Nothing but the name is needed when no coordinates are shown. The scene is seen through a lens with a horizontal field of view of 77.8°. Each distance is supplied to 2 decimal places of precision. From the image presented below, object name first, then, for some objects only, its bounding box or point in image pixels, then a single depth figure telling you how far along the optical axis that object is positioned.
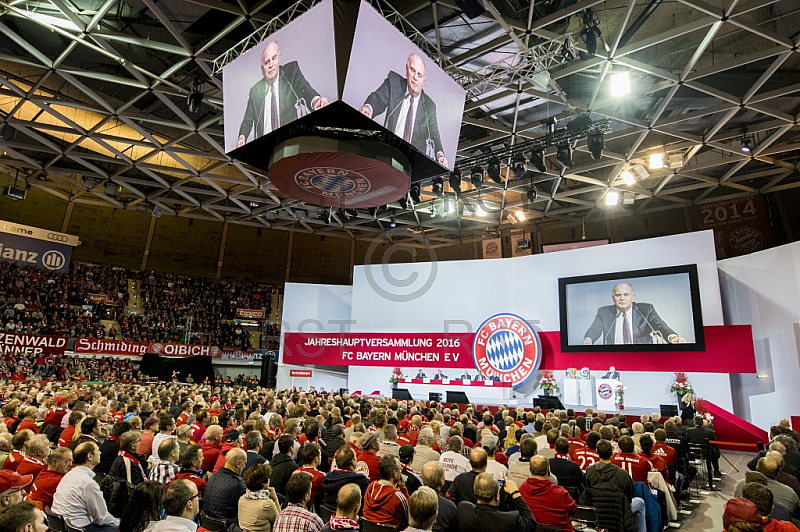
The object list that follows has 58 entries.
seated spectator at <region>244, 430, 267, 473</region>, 5.58
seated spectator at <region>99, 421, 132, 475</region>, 5.49
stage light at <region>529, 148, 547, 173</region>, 15.20
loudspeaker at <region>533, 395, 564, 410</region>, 14.94
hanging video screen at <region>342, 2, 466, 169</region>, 9.12
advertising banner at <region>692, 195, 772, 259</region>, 20.75
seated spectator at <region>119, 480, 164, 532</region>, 3.12
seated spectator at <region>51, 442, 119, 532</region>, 3.99
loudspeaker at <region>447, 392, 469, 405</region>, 16.64
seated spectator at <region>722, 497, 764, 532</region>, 3.07
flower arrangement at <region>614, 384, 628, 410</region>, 16.25
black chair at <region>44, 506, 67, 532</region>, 3.94
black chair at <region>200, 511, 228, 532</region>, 3.99
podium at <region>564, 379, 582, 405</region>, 17.52
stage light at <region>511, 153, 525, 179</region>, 15.85
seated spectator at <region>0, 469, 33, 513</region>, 3.99
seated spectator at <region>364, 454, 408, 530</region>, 3.92
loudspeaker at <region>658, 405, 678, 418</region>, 13.78
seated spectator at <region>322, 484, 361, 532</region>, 3.27
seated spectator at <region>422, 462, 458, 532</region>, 3.85
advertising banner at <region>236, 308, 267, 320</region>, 31.17
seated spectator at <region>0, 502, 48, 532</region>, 2.49
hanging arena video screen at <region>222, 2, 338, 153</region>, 9.16
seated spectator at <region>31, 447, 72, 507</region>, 4.27
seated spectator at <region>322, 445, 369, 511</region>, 4.53
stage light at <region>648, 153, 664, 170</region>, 16.62
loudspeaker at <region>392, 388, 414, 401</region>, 18.50
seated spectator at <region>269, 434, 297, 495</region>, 5.08
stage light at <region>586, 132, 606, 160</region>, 13.73
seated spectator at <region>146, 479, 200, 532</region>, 3.09
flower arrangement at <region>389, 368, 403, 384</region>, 21.39
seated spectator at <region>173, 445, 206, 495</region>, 4.57
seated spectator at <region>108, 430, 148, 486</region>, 4.76
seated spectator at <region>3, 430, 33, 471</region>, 4.89
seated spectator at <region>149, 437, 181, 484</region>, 4.71
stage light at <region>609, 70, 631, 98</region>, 13.16
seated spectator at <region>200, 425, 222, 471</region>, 5.91
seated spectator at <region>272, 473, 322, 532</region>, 3.38
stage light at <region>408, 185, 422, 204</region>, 18.56
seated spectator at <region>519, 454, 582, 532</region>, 4.31
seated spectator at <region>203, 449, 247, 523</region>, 4.09
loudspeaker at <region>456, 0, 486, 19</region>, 9.91
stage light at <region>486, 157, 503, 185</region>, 15.86
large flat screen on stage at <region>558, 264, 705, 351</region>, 15.98
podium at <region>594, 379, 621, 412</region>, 16.48
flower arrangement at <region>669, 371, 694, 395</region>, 15.27
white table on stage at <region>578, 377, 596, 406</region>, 17.30
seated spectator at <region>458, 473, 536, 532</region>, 3.56
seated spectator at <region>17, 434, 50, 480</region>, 4.86
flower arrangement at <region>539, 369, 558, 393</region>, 17.91
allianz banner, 25.38
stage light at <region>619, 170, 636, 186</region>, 17.14
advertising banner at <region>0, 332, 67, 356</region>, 22.92
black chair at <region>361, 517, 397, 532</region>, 3.86
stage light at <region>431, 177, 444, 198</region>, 18.09
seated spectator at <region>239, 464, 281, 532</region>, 3.77
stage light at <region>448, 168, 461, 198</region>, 16.88
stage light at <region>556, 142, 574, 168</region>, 14.57
